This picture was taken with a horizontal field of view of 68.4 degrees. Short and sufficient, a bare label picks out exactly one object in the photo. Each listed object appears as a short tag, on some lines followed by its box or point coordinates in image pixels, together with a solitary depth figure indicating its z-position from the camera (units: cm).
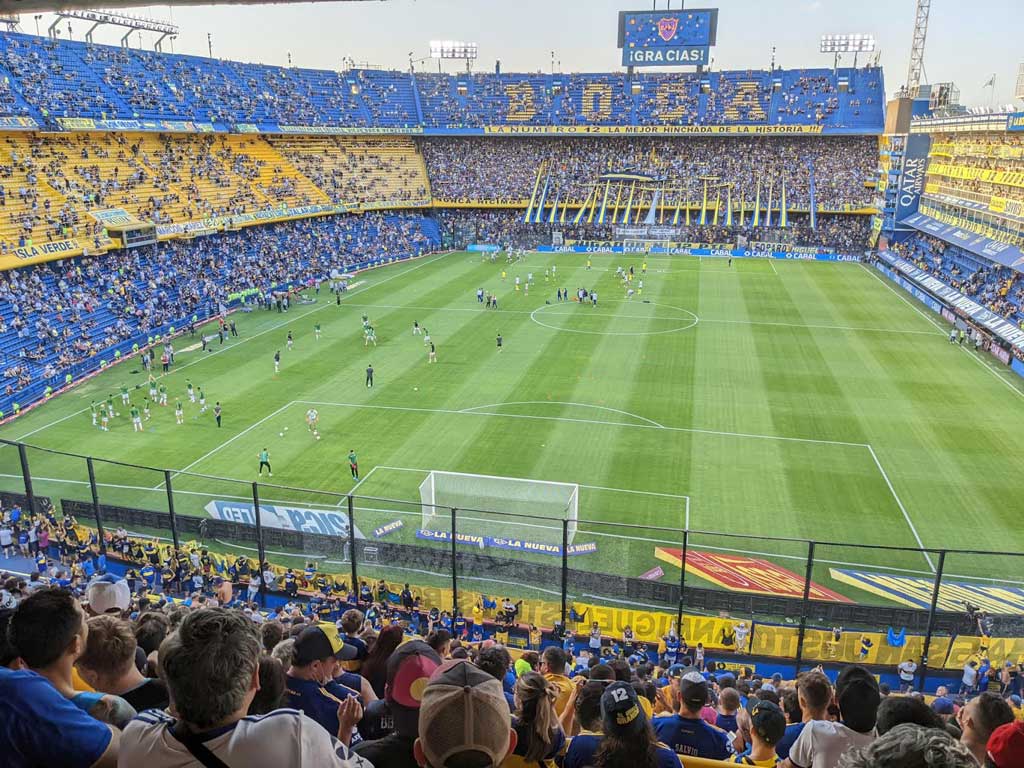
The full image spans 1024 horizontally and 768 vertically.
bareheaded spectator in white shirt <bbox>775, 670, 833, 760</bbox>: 630
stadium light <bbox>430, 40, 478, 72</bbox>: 10069
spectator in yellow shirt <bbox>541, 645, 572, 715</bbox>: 693
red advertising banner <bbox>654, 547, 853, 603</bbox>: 1902
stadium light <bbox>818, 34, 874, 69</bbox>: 8888
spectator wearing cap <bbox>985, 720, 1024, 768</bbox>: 418
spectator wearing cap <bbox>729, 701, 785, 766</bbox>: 649
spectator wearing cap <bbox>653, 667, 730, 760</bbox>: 605
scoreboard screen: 8638
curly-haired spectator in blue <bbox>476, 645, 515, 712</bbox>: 532
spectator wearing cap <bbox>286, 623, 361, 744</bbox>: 528
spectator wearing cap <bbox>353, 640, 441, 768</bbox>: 417
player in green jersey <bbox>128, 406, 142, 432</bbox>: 3032
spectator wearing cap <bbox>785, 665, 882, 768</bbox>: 505
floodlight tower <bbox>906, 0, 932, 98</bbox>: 8288
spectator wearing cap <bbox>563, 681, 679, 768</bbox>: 429
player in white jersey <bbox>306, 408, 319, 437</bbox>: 2914
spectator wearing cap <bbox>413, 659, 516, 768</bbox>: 344
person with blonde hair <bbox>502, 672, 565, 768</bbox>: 434
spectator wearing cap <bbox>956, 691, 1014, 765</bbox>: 496
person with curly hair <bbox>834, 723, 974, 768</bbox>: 284
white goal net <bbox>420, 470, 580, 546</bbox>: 2028
